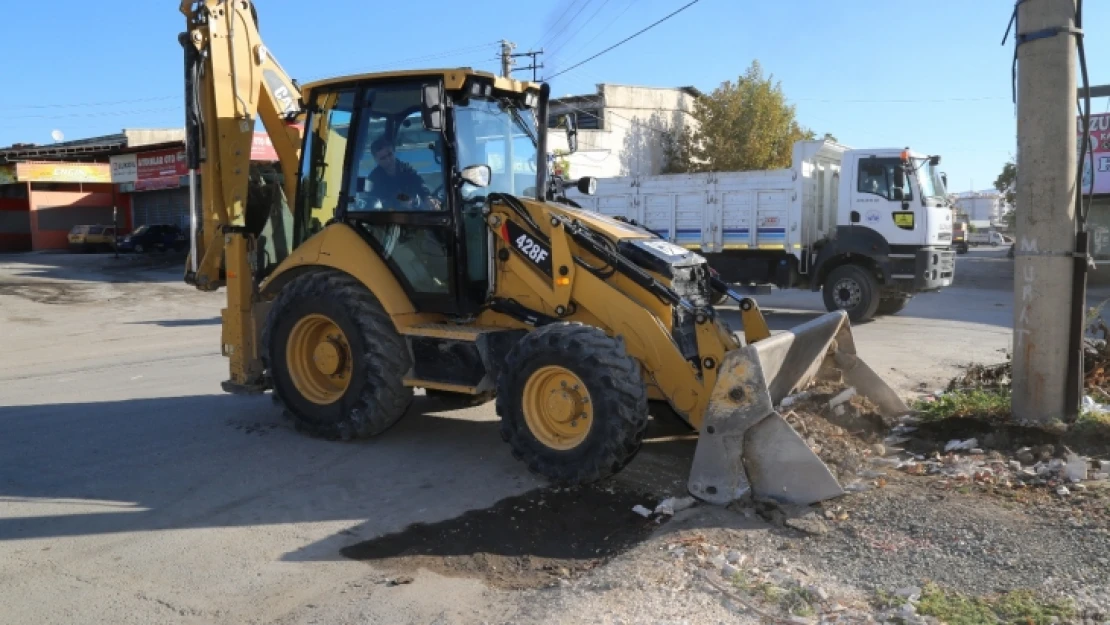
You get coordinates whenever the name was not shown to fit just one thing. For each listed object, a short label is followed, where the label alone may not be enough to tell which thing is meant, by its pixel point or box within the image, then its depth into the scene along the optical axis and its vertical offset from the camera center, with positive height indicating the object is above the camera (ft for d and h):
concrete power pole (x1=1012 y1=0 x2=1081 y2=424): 20.24 +0.56
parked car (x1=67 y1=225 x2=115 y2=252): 124.36 -1.47
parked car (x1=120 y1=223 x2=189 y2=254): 114.11 -1.56
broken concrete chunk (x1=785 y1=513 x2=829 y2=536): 15.30 -5.05
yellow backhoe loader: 17.99 -1.43
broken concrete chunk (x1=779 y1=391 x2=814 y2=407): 19.96 -3.81
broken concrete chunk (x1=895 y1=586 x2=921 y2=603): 12.84 -5.22
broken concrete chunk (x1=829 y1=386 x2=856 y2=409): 21.16 -3.96
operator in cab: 22.26 +1.11
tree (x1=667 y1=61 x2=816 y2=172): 122.21 +14.38
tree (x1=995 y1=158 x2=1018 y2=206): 132.23 +7.81
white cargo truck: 50.14 +0.45
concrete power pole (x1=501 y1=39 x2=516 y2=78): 109.95 +21.24
